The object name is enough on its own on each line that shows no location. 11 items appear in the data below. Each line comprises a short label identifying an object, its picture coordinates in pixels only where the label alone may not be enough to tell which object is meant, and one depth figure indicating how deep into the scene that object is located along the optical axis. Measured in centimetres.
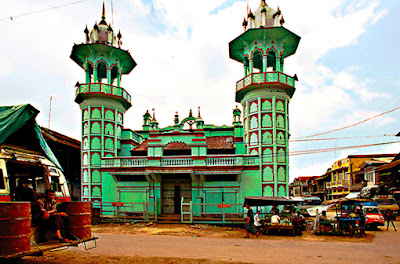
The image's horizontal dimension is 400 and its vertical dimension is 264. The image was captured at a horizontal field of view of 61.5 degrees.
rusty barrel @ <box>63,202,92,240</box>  945
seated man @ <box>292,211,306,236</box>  1880
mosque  2619
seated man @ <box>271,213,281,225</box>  1898
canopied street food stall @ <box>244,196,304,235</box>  1862
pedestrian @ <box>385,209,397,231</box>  2844
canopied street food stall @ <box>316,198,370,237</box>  1817
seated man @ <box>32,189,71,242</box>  884
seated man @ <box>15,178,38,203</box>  945
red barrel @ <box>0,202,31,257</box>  728
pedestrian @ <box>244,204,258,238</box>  1775
